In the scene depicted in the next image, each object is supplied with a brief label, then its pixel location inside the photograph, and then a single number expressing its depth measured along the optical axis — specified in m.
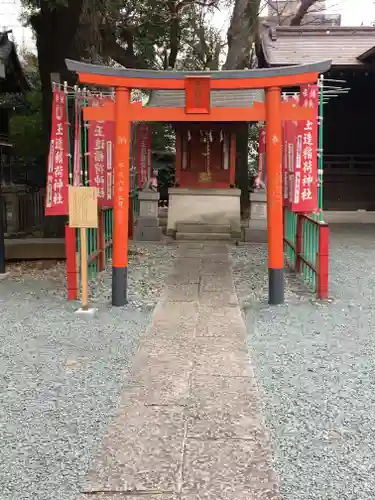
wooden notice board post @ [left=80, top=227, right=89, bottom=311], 5.88
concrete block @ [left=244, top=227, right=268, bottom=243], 11.53
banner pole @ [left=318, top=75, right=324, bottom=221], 6.49
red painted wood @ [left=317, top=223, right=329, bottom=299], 6.20
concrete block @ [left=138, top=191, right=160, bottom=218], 12.00
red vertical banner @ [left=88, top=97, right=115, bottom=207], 8.40
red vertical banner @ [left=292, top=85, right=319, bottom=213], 6.66
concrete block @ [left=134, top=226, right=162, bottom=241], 11.88
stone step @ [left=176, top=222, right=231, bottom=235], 11.98
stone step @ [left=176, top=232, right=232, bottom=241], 11.77
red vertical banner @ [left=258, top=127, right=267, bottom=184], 11.53
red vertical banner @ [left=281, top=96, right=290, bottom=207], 7.81
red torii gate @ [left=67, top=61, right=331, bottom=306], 5.84
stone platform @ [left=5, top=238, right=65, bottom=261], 9.85
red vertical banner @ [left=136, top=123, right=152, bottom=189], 12.80
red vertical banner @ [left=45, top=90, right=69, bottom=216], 6.80
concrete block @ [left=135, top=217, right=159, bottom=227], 11.91
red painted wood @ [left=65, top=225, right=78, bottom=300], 6.24
